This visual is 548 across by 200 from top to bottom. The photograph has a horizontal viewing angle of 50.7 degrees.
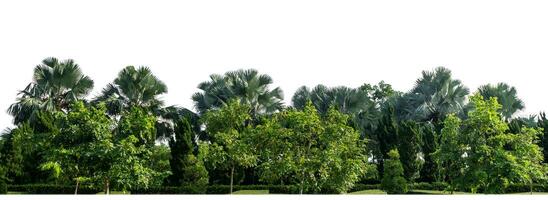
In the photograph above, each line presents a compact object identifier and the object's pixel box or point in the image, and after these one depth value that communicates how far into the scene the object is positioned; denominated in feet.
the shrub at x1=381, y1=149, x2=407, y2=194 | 104.83
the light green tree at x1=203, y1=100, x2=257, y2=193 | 95.86
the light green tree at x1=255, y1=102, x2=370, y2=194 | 72.79
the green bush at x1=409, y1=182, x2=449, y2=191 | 113.70
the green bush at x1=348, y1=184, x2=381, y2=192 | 113.30
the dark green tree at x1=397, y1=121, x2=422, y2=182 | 114.01
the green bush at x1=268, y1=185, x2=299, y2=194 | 103.53
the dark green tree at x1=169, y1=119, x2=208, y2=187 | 105.60
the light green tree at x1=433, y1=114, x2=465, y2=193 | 71.82
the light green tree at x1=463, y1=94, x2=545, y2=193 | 67.82
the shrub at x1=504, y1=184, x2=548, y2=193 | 111.86
